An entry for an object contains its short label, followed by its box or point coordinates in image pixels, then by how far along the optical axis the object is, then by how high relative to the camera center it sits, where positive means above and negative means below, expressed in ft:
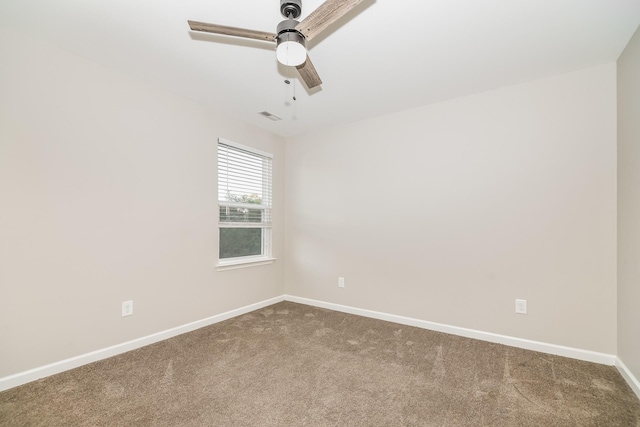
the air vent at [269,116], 11.23 +3.91
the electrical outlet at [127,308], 8.38 -2.72
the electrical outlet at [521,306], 8.61 -2.70
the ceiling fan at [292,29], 4.51 +3.11
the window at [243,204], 11.41 +0.44
